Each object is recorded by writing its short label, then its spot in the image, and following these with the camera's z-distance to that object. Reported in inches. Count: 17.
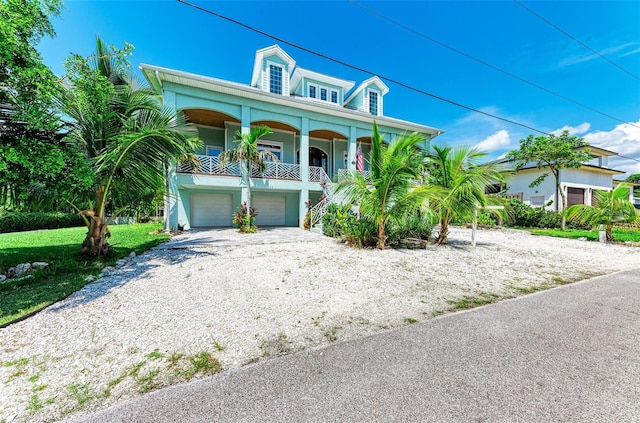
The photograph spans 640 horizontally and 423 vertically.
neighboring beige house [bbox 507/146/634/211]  760.3
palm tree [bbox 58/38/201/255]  189.6
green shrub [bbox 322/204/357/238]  375.4
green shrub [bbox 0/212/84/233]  509.4
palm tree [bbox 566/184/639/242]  411.5
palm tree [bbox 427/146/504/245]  327.0
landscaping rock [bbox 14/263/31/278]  196.5
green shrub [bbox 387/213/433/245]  352.2
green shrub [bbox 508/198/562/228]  663.8
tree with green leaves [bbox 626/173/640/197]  1595.5
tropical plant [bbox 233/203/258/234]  450.0
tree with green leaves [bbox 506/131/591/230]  629.9
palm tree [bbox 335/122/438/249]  293.6
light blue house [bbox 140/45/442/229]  451.8
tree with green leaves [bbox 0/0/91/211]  143.3
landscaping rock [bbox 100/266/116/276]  199.3
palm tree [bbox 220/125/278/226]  456.4
